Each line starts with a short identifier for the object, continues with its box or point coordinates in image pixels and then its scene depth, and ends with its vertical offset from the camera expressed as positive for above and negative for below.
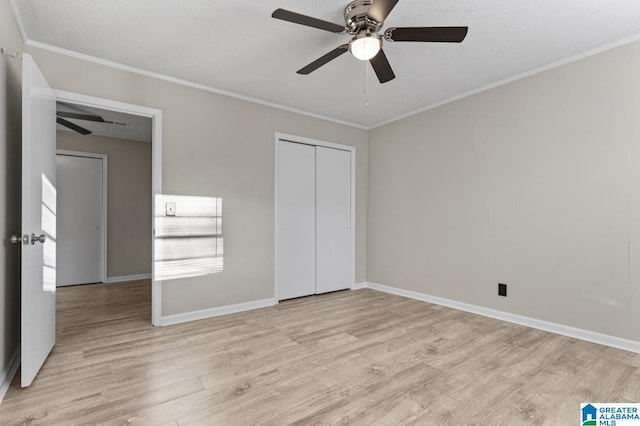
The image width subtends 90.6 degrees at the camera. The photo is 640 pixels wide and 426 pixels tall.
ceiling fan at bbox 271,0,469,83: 1.79 +1.12
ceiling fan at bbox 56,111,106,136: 3.44 +1.07
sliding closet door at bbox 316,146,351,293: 4.45 -0.08
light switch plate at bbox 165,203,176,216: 3.19 +0.04
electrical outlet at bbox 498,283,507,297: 3.26 -0.79
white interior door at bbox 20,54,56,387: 1.90 -0.05
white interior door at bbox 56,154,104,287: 4.84 -0.10
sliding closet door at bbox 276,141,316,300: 4.08 -0.10
